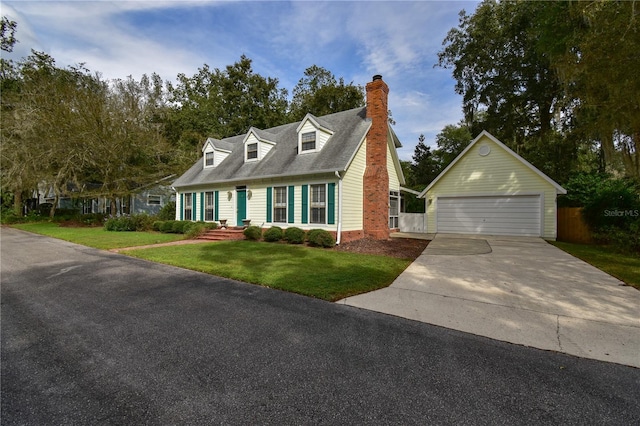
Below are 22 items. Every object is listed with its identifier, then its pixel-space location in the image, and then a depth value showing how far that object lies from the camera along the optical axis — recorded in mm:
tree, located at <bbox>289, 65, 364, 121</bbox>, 27250
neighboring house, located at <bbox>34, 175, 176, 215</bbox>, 26328
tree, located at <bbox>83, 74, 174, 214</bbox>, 20516
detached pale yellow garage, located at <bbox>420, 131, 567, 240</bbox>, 13562
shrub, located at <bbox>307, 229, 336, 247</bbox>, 11109
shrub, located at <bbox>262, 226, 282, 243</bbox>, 12398
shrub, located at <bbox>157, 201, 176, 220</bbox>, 20312
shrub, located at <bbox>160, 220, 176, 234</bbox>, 16859
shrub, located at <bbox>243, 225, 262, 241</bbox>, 12789
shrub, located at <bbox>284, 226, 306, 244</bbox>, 11945
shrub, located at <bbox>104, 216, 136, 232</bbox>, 17875
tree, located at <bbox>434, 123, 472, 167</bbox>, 32500
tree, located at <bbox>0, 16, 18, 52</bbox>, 22942
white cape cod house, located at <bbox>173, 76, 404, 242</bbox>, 12117
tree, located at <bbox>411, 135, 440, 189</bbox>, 27547
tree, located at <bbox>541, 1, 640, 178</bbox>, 7656
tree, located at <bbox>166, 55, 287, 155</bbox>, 30297
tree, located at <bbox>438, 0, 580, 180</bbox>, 18969
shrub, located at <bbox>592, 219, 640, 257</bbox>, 10008
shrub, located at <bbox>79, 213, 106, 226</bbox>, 21892
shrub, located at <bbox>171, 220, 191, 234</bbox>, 16200
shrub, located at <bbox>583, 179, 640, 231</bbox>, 11445
